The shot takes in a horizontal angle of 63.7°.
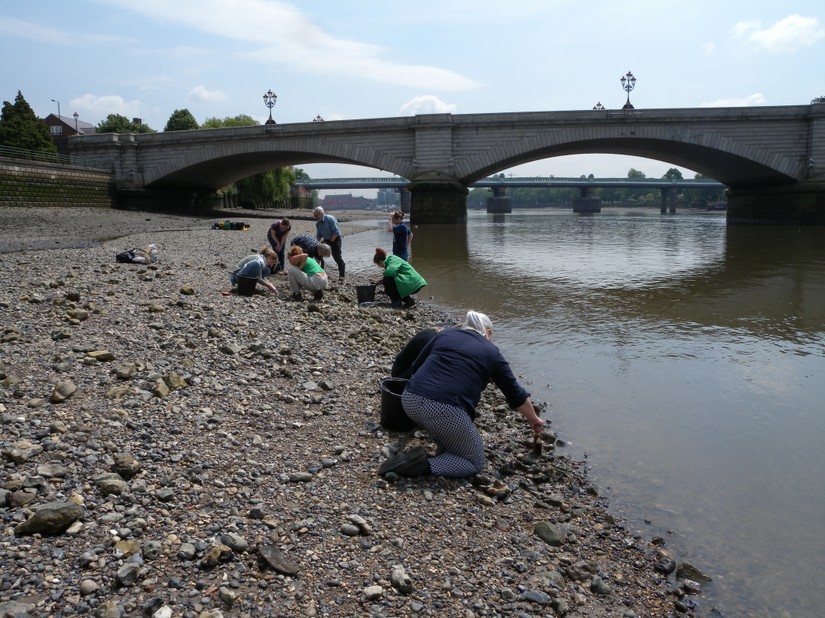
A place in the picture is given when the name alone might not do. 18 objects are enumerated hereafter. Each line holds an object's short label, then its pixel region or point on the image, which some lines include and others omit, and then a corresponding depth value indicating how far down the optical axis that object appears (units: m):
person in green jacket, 11.66
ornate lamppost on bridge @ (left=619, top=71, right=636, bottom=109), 42.81
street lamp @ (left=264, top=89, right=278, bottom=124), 48.84
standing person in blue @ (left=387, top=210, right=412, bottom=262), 13.16
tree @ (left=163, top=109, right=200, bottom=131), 74.00
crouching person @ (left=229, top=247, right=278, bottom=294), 10.75
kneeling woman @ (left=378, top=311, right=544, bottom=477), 4.82
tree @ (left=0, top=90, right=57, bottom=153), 49.16
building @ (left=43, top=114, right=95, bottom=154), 81.43
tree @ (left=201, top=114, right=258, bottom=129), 60.45
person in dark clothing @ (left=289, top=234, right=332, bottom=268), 12.83
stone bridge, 39.69
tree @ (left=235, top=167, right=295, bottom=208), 64.38
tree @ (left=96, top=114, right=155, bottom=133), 75.19
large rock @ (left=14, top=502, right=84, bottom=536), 3.48
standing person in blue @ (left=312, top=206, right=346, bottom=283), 14.02
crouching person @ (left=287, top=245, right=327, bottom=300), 11.08
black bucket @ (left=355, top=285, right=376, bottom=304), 11.76
